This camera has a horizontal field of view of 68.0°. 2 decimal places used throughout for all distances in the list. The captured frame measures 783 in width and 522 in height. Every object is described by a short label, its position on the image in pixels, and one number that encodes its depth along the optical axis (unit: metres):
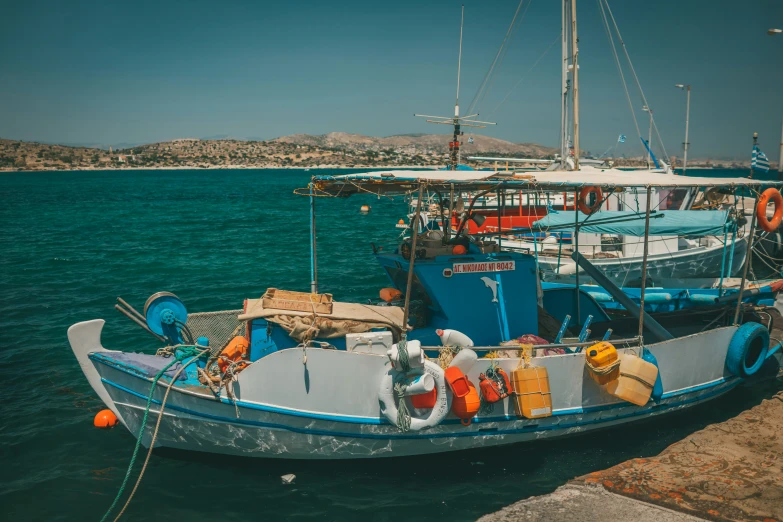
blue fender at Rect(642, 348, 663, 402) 8.33
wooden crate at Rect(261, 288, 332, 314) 8.02
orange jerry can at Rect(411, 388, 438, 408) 7.33
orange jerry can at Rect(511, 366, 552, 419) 7.67
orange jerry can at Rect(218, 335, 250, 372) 8.44
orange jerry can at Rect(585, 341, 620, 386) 7.77
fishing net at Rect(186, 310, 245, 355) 9.65
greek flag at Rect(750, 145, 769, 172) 25.18
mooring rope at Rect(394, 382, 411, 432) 7.23
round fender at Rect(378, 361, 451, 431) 7.31
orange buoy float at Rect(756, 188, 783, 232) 8.60
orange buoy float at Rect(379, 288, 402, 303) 9.02
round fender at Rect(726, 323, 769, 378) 9.20
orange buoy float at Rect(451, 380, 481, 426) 7.41
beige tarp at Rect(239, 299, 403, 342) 7.81
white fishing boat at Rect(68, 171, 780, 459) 7.45
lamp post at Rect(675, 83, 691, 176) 41.03
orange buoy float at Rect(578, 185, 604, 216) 9.40
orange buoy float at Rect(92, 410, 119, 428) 9.20
